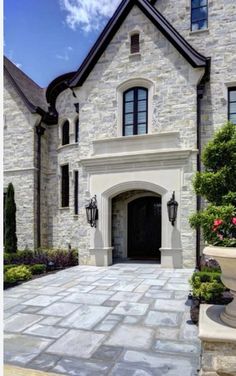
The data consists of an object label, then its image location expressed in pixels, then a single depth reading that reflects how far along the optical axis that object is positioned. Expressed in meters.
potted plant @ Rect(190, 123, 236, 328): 3.94
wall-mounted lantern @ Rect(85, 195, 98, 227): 11.24
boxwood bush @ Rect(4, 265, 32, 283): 8.02
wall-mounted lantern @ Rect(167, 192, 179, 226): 10.31
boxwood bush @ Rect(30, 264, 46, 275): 9.58
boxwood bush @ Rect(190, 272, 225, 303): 5.20
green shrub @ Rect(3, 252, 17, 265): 11.25
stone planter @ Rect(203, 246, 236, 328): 3.46
